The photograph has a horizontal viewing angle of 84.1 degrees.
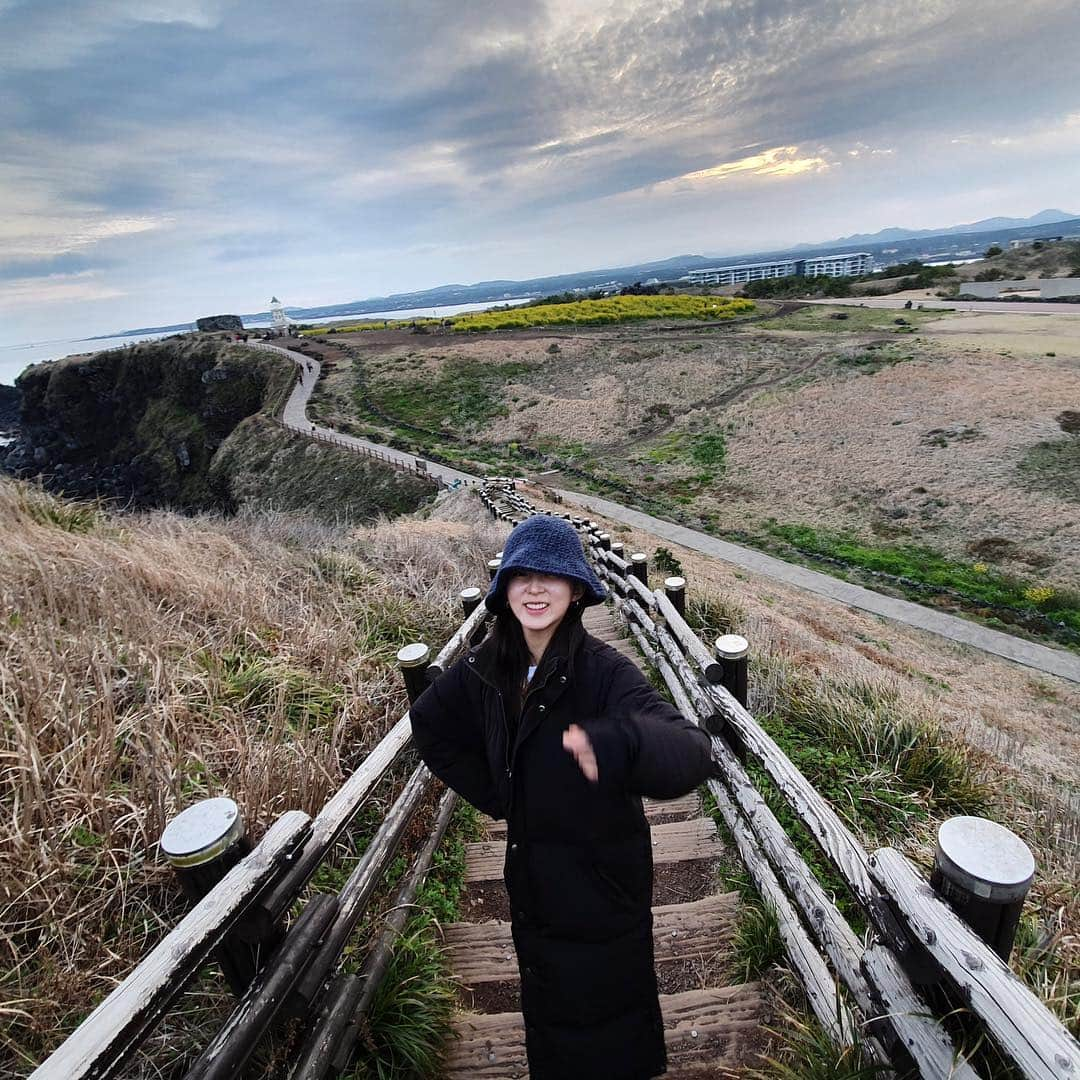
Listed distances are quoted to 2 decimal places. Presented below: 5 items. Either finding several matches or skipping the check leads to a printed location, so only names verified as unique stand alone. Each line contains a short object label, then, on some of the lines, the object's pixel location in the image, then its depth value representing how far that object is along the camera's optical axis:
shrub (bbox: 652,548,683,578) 11.42
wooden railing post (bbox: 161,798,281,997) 1.89
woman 2.00
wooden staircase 2.56
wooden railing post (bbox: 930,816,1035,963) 1.55
